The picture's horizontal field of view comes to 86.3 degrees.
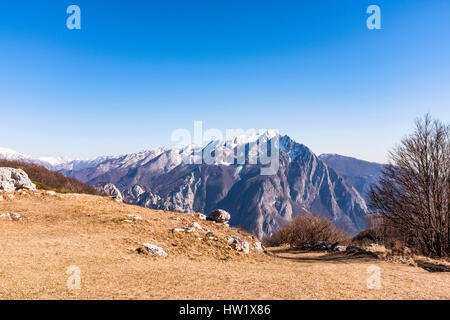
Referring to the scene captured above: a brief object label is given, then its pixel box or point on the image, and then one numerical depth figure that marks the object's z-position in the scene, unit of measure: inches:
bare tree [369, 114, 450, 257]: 1139.9
